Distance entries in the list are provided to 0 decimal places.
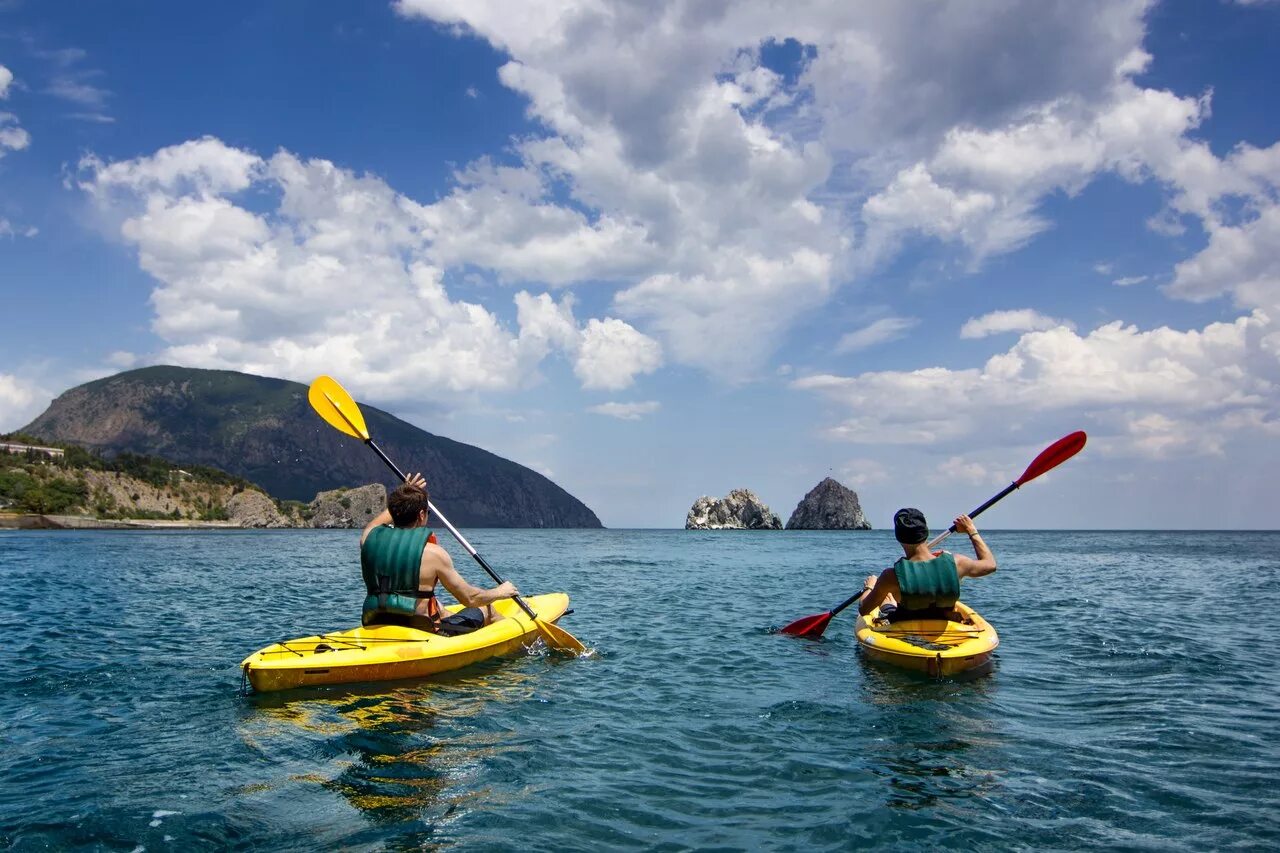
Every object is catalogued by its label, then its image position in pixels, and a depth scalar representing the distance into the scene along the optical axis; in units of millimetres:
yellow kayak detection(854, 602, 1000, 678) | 9961
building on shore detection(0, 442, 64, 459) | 126375
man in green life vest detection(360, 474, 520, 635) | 9500
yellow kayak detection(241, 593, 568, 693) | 8812
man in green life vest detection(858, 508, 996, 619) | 10078
